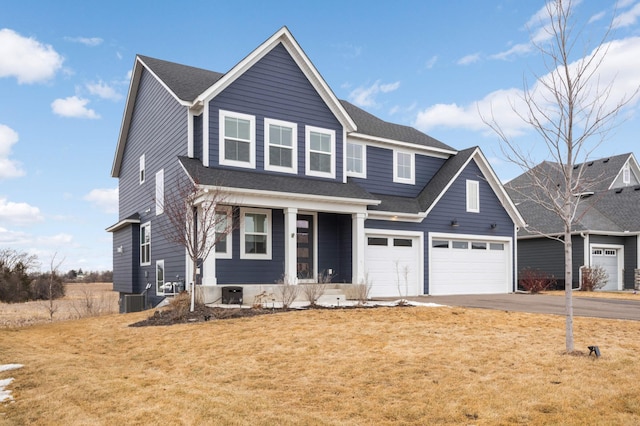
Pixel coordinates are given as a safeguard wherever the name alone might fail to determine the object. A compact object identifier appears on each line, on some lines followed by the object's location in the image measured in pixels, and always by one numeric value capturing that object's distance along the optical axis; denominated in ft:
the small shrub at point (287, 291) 47.09
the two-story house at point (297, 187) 53.16
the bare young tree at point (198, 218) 44.11
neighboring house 87.45
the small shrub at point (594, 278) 83.15
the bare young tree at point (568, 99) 27.68
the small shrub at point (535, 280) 79.30
